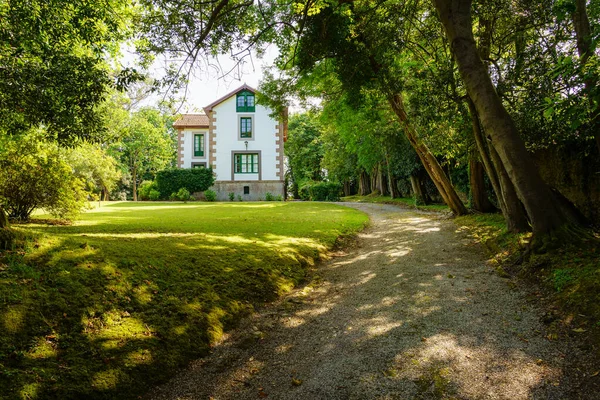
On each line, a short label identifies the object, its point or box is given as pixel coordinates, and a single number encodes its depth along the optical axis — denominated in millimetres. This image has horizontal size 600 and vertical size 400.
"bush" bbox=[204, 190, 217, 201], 32469
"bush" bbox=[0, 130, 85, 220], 9625
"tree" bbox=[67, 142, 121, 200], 21022
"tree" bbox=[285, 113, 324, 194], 50875
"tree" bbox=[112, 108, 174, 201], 37062
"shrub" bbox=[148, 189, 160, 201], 33281
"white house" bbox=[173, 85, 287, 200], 34500
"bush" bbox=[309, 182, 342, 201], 34375
